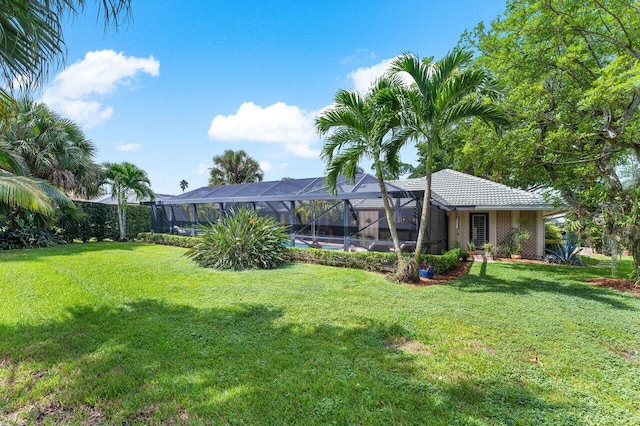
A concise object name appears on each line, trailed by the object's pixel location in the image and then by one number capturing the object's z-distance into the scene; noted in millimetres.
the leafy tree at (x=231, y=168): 30969
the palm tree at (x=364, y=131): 7855
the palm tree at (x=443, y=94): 7137
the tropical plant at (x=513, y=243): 13953
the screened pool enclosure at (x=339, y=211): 11445
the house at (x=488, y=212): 13469
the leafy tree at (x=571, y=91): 7703
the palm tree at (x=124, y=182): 17594
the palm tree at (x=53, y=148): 13938
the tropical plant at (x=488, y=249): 14023
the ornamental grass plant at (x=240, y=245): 10156
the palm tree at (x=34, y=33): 2680
